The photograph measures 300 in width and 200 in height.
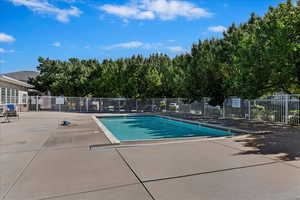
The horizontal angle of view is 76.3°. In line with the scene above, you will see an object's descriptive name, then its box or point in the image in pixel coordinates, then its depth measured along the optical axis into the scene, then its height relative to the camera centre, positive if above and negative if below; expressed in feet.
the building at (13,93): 54.89 +1.94
